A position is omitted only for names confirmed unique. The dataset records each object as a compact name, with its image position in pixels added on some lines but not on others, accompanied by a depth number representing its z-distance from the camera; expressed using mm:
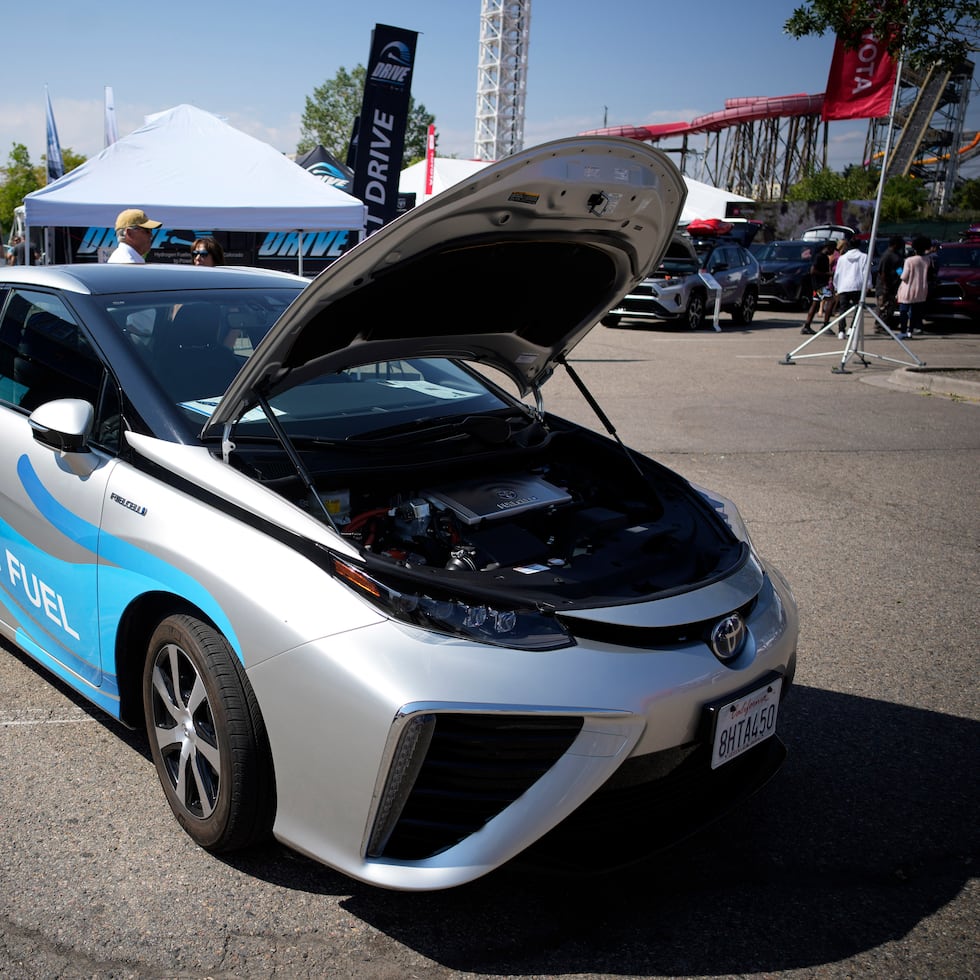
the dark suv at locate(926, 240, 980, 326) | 19125
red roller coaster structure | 67750
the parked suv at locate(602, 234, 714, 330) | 18656
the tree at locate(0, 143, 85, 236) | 52594
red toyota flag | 12359
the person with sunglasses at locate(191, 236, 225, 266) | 8180
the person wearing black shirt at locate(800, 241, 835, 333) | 18766
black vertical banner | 12508
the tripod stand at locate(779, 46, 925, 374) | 11811
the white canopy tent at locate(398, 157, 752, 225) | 35125
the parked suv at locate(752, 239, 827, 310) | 23312
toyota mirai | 2195
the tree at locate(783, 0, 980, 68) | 11750
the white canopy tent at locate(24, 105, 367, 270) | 11141
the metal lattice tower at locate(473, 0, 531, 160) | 88125
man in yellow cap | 7301
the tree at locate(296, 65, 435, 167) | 81625
